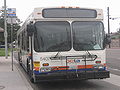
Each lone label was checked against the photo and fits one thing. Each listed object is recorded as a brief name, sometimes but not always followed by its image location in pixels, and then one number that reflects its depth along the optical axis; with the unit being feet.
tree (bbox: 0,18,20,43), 247.29
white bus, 27.99
